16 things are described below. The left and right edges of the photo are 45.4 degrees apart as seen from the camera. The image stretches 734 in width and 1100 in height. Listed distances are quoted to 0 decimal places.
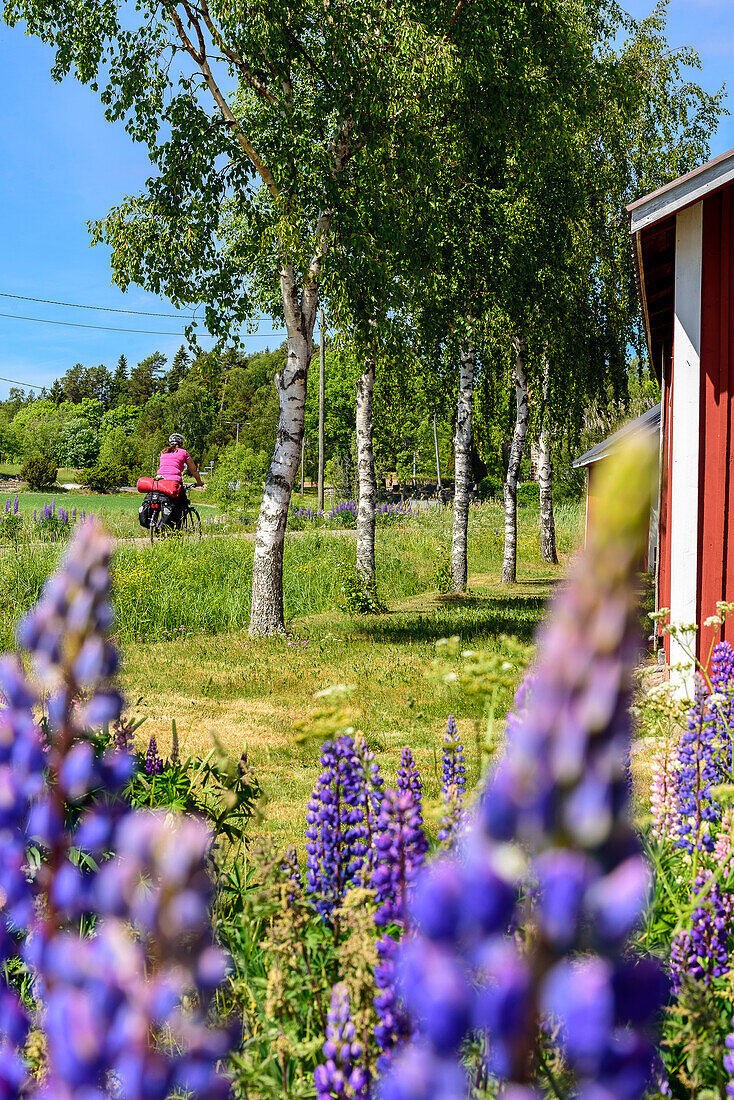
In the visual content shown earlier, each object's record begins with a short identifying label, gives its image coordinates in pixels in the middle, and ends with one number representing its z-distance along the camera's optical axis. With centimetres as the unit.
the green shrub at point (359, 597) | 1294
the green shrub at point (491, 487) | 5525
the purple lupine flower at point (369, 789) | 228
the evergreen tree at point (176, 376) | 12069
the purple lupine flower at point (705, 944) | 222
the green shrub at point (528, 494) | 5062
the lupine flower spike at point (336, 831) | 231
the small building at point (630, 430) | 1520
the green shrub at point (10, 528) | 1562
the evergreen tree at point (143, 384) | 13225
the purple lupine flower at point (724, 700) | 345
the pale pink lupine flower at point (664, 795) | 343
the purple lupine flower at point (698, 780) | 301
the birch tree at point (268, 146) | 951
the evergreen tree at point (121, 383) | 13475
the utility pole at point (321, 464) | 3447
